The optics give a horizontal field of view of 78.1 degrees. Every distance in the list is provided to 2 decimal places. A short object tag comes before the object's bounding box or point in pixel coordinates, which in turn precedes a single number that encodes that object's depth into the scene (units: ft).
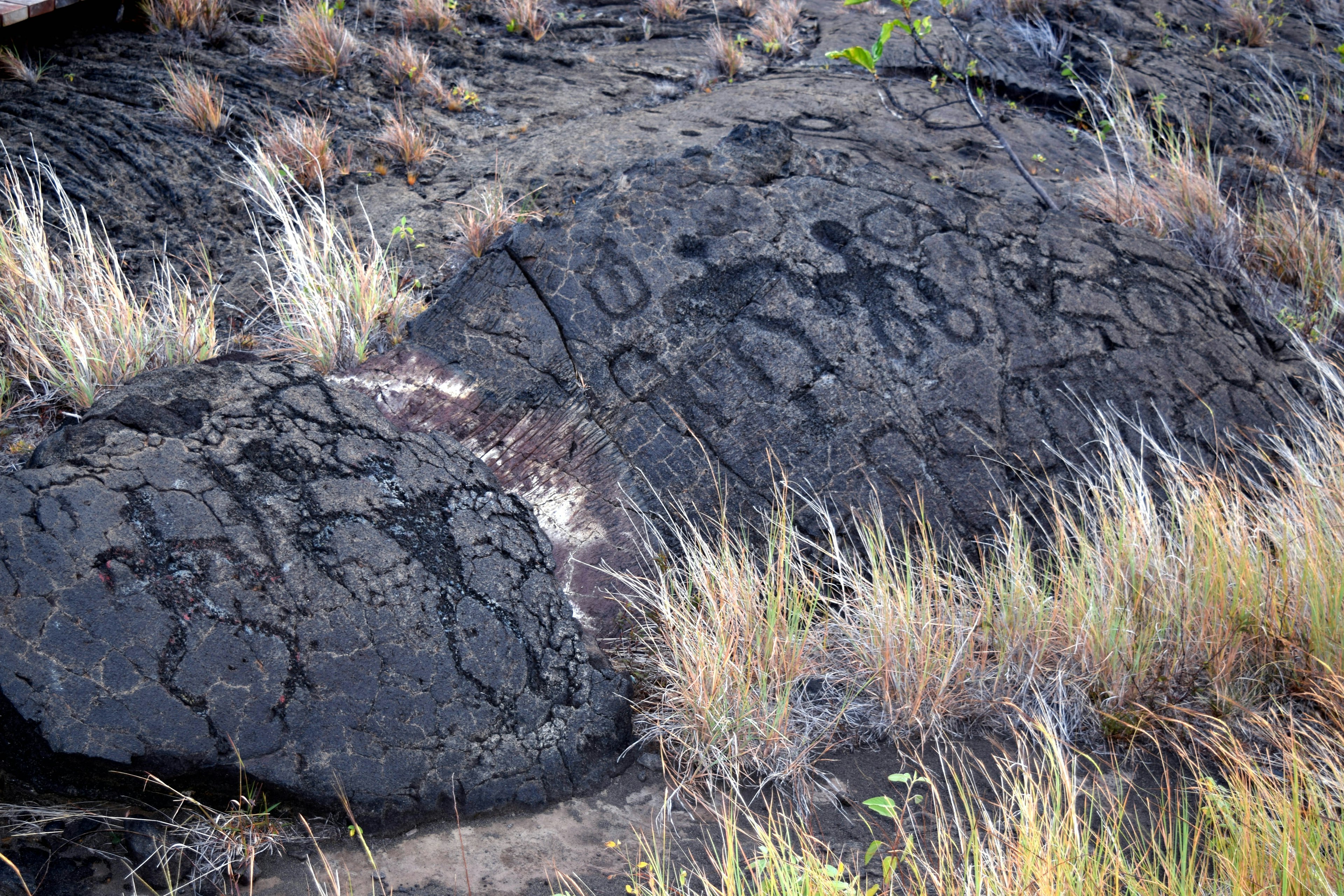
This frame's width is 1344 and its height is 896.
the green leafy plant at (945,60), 12.53
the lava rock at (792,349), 8.93
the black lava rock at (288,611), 5.88
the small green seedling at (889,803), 5.39
